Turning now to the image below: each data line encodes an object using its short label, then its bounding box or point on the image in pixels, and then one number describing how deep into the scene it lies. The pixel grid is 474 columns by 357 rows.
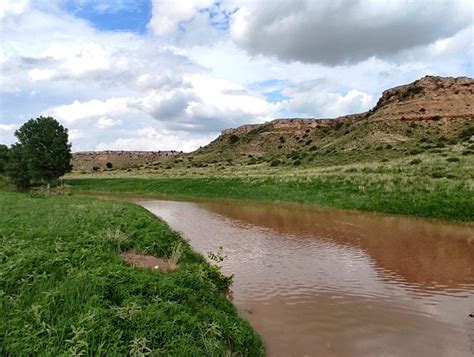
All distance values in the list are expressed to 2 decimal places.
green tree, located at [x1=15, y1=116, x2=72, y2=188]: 50.12
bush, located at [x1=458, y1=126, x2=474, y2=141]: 55.93
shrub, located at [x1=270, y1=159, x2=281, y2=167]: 63.57
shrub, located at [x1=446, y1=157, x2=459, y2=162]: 39.16
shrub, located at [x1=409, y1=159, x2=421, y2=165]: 41.13
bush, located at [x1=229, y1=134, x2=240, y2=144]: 110.24
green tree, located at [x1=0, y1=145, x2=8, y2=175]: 60.03
